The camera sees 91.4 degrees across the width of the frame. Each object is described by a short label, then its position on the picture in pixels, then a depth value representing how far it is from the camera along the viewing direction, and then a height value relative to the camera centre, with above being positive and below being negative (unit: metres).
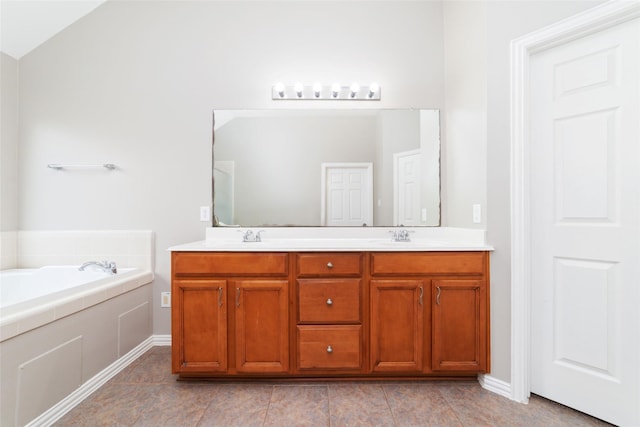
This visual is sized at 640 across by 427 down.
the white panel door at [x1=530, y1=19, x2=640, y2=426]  1.52 -0.06
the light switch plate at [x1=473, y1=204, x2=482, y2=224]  1.96 -0.01
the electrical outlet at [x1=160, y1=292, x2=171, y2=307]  2.50 -0.69
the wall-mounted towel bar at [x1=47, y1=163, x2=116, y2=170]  2.46 +0.37
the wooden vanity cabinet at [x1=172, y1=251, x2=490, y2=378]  1.85 -0.61
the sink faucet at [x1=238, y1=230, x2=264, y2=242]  2.34 -0.19
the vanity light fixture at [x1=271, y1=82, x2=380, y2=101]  2.43 +0.95
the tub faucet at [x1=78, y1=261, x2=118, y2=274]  2.21 -0.38
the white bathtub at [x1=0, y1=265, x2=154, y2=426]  1.39 -0.64
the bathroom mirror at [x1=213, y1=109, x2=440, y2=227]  2.45 +0.36
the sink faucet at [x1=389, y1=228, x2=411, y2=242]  2.32 -0.18
